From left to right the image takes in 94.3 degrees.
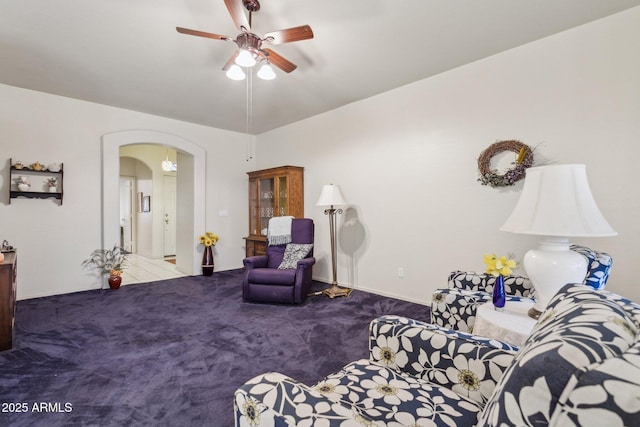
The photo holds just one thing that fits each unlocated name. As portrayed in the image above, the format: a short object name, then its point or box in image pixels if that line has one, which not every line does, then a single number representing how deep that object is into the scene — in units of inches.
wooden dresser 91.4
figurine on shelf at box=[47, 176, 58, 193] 152.9
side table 56.4
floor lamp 151.6
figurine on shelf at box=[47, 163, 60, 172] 152.4
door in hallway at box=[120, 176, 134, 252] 309.3
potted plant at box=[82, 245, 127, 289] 166.1
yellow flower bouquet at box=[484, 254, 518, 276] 65.6
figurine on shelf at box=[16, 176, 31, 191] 142.9
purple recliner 137.8
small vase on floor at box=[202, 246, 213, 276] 201.8
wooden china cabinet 189.8
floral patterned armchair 64.6
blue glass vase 65.6
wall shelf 143.5
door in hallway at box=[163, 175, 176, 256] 282.2
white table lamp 54.3
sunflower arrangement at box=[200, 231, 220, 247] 201.0
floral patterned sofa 18.3
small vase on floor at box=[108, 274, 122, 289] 166.2
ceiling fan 78.5
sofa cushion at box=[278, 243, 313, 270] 155.6
